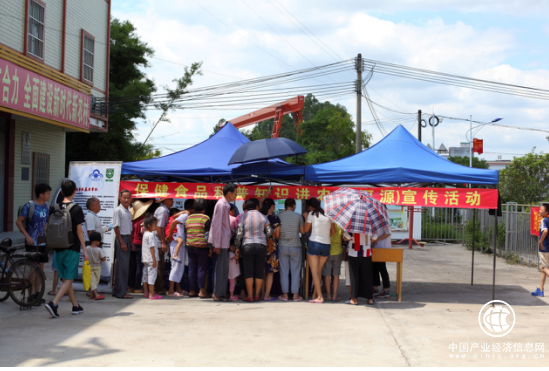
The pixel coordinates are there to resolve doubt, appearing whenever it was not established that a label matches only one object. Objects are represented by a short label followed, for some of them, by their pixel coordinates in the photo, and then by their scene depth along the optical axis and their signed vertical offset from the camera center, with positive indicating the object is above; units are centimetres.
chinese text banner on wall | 1156 +235
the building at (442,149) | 5247 +516
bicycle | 785 -133
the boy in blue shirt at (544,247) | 978 -82
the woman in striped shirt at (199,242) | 899 -81
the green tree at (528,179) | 1914 +88
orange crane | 3145 +501
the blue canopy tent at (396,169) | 916 +55
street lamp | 3347 +450
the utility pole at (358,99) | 2122 +405
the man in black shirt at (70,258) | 733 -94
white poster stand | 942 +9
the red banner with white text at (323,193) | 916 +8
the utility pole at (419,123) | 3062 +450
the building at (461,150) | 8406 +821
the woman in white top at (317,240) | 884 -71
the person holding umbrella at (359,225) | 831 -42
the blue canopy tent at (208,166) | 973 +54
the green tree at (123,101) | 2231 +412
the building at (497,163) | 12538 +930
